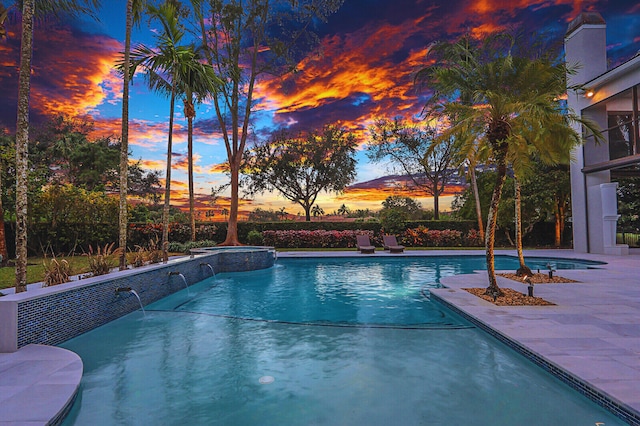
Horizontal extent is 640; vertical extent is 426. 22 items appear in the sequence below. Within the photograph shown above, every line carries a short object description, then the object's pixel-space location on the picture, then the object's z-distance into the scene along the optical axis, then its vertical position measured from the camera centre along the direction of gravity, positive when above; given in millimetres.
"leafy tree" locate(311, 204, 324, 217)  29655 +1249
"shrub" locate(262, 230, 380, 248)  22172 -666
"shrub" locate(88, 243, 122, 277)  7517 -732
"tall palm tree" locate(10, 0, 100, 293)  5391 +1274
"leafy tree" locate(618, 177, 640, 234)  20047 +1055
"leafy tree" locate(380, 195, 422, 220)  31125 +1847
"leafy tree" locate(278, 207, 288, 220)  31005 +1175
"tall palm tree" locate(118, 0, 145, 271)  8227 +1934
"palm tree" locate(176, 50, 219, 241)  10375 +4407
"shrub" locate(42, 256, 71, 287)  6355 -759
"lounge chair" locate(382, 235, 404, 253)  17902 -952
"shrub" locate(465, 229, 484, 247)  21875 -811
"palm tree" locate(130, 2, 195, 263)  9638 +4595
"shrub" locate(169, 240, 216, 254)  17438 -885
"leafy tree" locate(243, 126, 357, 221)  28312 +4791
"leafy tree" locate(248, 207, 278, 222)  32281 +1173
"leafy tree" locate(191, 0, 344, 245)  20016 +10346
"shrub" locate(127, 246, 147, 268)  9094 -778
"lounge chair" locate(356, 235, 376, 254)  17953 -953
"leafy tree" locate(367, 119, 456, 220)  27109 +5464
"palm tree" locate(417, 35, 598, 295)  7570 +2450
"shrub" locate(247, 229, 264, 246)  21844 -626
